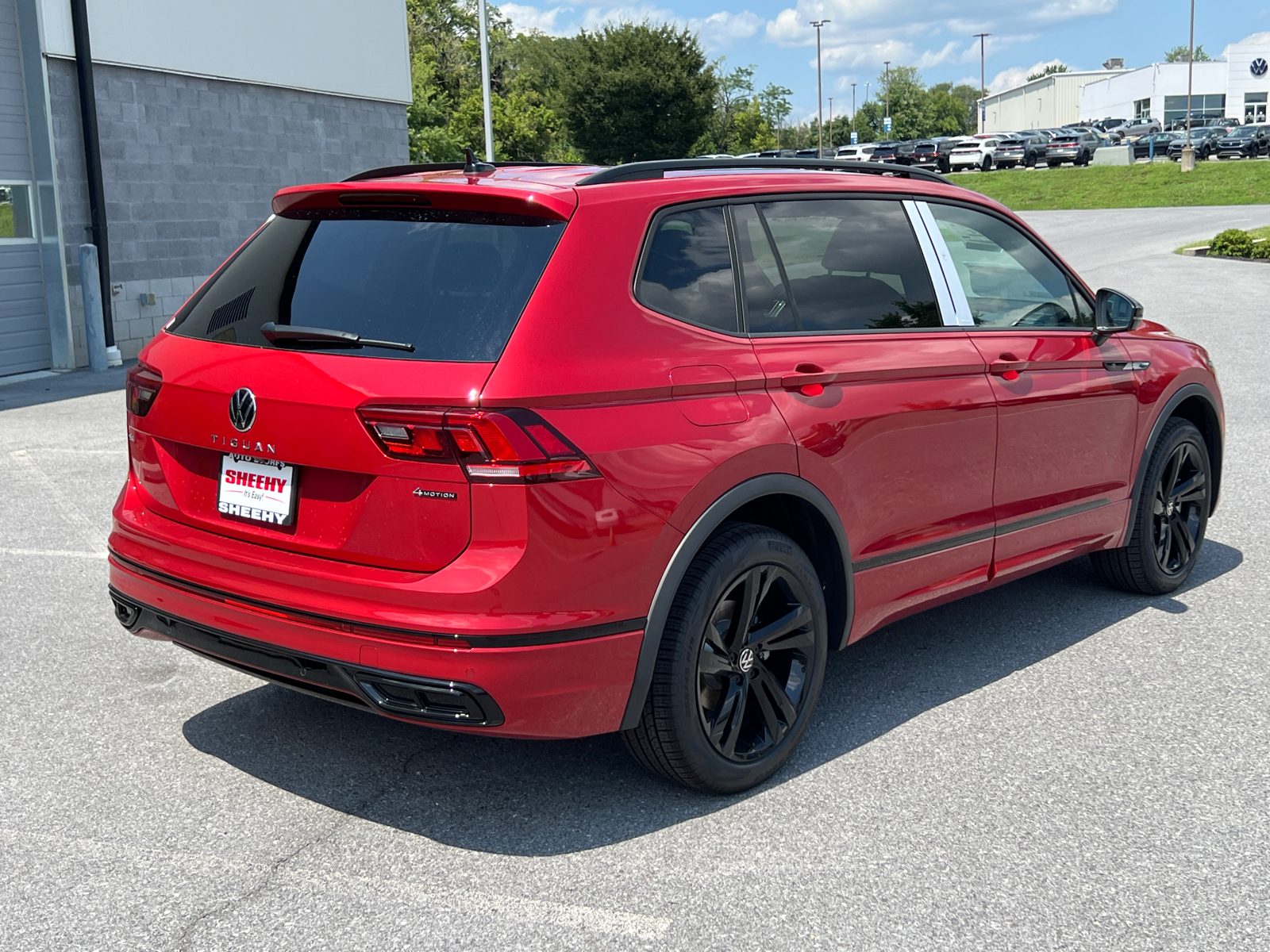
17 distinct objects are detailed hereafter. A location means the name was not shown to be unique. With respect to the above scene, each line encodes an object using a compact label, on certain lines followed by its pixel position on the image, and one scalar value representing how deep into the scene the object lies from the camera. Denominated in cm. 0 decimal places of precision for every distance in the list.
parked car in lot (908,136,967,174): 5922
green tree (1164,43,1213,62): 16865
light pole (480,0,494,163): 2995
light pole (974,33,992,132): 14350
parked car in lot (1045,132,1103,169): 5756
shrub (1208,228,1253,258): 2569
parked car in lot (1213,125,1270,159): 5659
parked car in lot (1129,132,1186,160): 6237
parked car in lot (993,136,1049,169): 5809
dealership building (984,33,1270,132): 11056
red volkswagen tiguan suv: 318
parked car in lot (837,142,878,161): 6486
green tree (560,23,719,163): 6331
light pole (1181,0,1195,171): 4900
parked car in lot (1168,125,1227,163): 5778
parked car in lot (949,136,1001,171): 5809
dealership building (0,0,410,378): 1489
